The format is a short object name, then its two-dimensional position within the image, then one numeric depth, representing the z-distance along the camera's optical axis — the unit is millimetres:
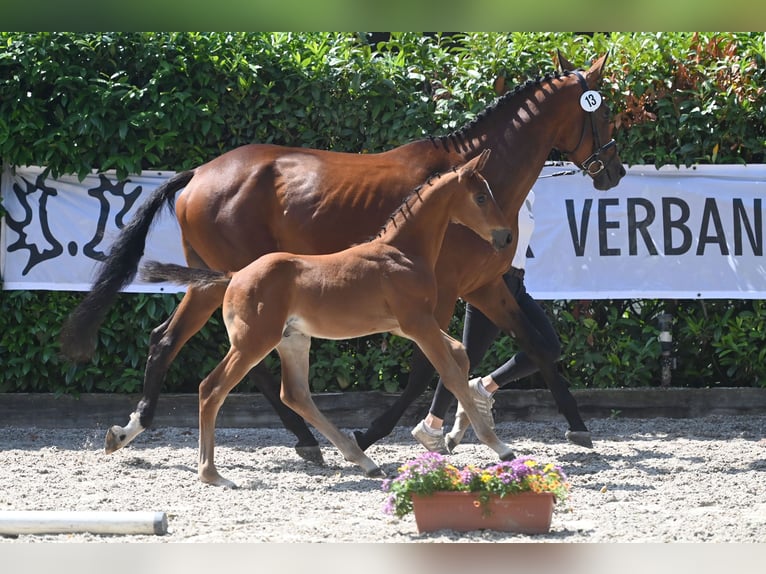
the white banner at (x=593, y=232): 15062
